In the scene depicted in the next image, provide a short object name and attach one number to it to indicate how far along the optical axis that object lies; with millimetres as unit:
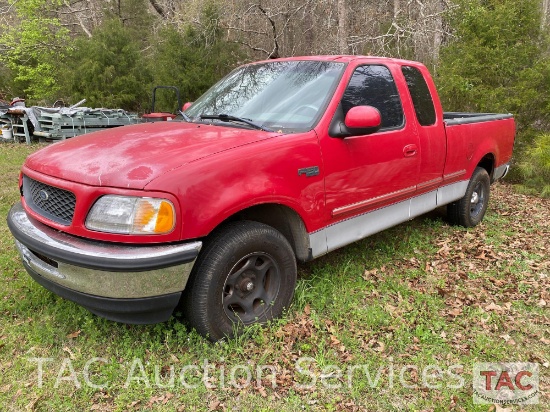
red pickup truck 2344
